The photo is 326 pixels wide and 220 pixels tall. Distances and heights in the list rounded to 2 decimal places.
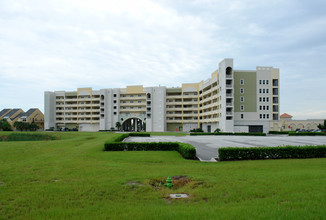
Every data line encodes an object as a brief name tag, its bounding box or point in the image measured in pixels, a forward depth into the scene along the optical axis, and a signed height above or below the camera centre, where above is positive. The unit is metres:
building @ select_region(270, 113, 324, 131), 74.00 -1.73
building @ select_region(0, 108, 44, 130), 102.69 +0.94
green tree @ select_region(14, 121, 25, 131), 89.81 -2.58
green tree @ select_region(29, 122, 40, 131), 94.00 -3.08
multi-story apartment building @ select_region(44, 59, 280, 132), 67.50 +4.69
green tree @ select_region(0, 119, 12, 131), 87.57 -2.87
